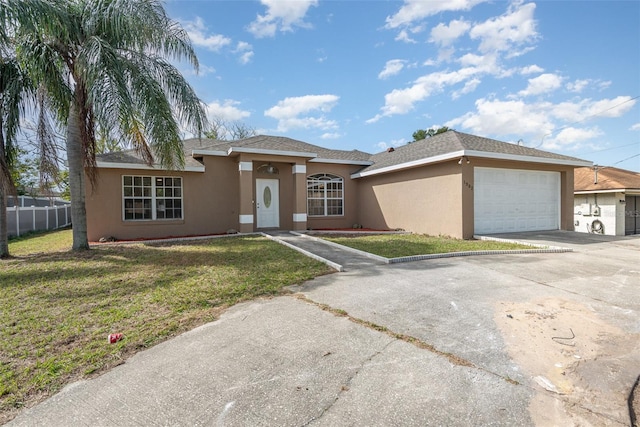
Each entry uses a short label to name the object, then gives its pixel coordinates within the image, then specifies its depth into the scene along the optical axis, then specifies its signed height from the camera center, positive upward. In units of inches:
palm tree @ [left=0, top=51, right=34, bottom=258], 343.3 +113.4
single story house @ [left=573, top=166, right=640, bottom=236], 684.7 +2.0
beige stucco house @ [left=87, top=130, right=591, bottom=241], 470.0 +28.8
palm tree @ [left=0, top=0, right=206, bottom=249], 296.2 +142.7
